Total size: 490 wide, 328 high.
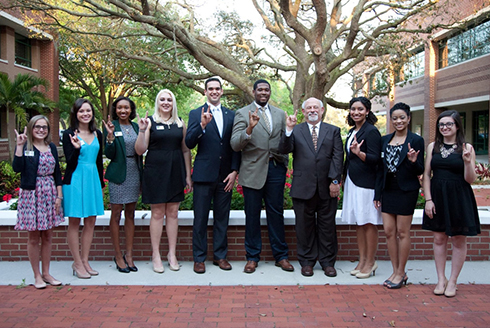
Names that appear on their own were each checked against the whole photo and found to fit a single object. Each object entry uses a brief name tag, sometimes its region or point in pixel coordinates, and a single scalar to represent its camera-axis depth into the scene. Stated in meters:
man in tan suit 5.31
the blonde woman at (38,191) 4.73
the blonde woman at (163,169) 5.32
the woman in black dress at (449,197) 4.52
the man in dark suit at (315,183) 5.19
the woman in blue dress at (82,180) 5.05
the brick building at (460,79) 21.41
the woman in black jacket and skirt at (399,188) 4.74
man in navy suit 5.34
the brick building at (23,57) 22.03
